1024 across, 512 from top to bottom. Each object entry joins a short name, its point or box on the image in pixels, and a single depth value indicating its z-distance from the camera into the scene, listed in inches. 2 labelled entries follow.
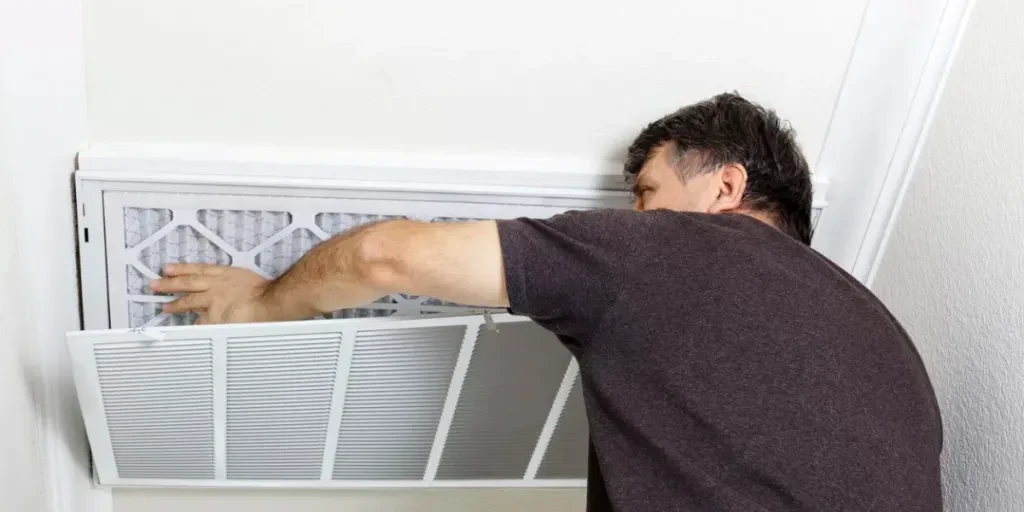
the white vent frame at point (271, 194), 39.3
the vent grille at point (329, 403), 38.2
